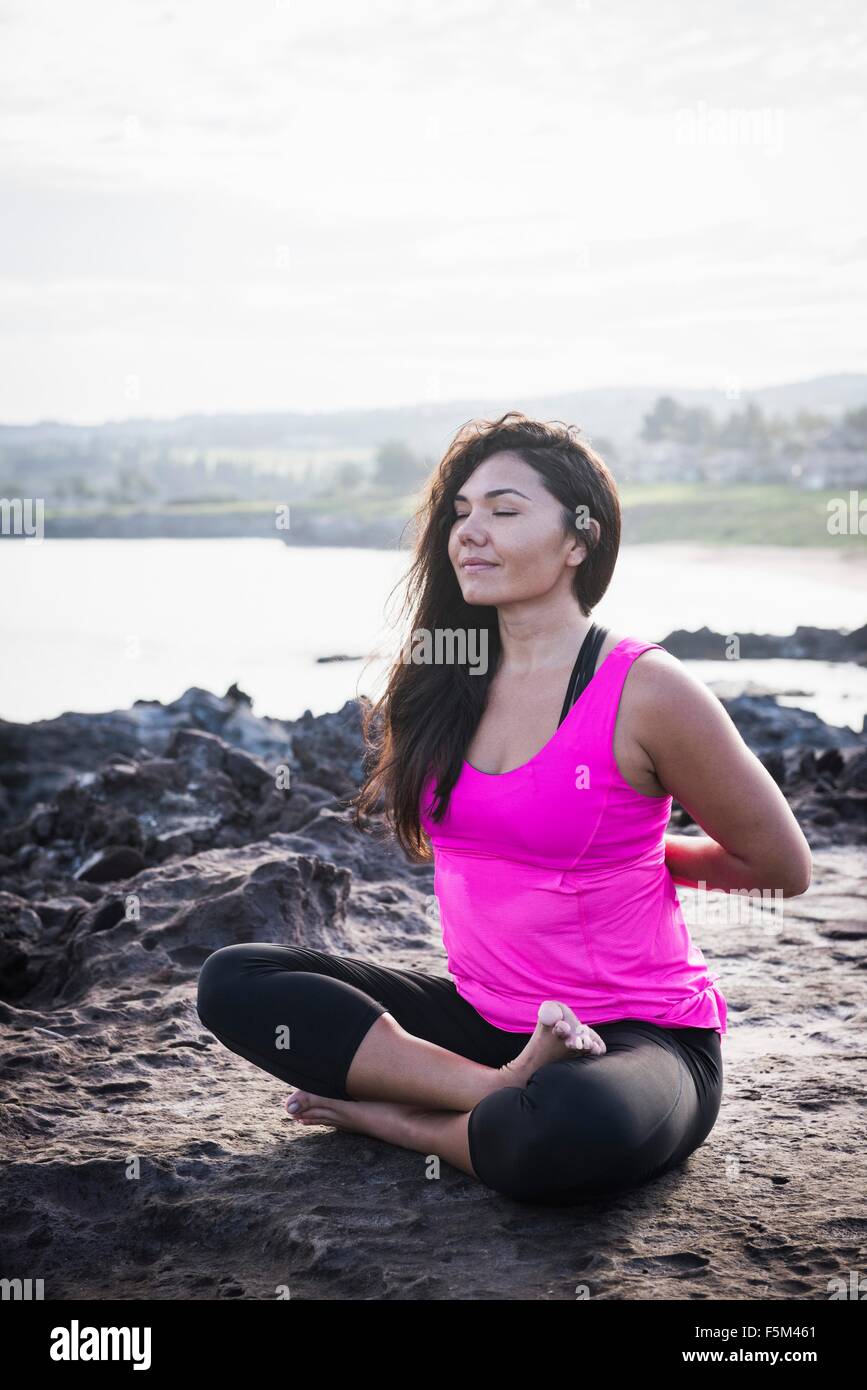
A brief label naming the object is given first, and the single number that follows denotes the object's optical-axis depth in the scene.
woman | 2.77
